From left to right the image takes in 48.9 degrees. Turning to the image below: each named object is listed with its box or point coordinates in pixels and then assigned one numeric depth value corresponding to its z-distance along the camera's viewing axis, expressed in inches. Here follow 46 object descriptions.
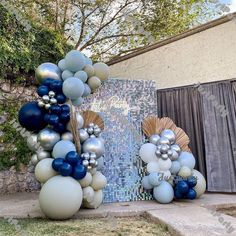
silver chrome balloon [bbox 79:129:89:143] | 132.3
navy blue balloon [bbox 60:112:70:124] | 128.7
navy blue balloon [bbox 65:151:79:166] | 115.6
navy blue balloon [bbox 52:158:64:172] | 114.2
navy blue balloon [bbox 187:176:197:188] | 146.0
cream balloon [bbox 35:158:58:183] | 117.6
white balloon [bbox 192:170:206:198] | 151.2
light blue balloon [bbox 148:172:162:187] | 147.0
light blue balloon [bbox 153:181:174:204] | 144.7
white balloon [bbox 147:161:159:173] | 150.1
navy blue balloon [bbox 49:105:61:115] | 128.9
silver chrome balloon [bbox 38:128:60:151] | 125.6
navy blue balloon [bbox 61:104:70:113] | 129.6
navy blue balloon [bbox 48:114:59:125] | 126.6
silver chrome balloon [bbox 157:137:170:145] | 152.3
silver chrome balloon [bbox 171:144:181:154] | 154.8
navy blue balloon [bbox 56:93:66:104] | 131.2
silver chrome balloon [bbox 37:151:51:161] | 126.8
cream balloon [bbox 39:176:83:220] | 108.8
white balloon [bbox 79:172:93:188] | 121.0
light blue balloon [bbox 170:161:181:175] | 150.7
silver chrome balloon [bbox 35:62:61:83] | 136.4
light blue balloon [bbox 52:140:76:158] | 120.5
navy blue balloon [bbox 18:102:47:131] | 128.5
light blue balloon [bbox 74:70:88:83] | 135.4
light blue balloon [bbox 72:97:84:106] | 137.6
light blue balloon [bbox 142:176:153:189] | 152.4
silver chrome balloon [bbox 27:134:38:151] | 131.5
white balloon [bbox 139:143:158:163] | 152.7
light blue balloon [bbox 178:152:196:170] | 153.3
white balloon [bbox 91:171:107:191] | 128.6
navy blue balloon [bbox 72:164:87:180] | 114.6
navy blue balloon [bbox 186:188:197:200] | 144.2
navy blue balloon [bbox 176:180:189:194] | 142.5
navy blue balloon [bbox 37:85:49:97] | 129.5
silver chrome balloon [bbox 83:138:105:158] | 128.8
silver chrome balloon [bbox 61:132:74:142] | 129.3
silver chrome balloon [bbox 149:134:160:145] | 156.6
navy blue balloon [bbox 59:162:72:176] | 112.8
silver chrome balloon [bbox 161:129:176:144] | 156.6
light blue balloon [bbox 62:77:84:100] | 128.3
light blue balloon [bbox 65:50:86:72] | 134.6
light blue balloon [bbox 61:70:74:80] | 135.3
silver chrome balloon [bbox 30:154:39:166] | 131.3
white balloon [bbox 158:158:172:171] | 148.2
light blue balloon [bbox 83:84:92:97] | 140.0
